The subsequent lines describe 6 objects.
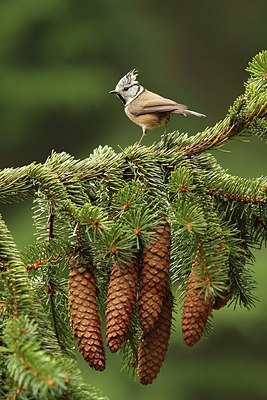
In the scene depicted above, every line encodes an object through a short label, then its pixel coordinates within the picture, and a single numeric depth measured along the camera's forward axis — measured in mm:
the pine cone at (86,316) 7658
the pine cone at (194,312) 7677
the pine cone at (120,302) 7652
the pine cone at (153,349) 7712
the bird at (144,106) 8406
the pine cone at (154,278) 7683
